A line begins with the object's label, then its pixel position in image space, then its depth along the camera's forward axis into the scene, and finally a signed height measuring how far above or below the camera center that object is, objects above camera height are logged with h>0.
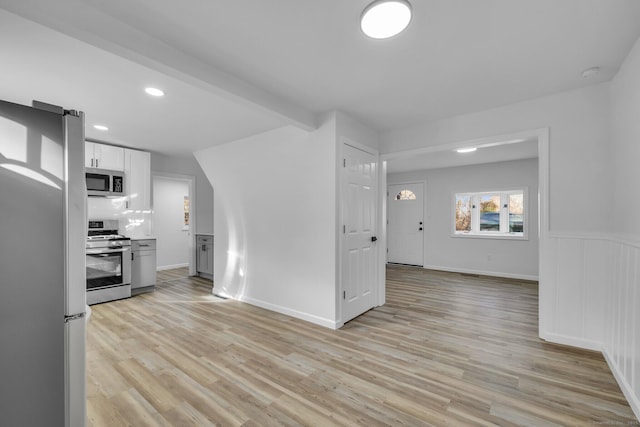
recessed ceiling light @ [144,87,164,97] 2.52 +1.10
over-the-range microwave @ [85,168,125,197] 4.07 +0.45
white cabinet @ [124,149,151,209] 4.55 +0.57
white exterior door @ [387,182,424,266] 6.74 -0.28
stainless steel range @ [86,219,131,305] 3.82 -0.75
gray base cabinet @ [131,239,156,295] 4.37 -0.83
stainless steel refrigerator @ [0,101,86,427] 1.00 -0.20
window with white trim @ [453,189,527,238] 5.70 -0.04
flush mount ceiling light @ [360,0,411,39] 1.54 +1.11
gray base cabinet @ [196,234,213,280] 5.40 -0.84
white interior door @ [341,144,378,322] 3.20 -0.24
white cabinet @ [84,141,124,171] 4.12 +0.85
